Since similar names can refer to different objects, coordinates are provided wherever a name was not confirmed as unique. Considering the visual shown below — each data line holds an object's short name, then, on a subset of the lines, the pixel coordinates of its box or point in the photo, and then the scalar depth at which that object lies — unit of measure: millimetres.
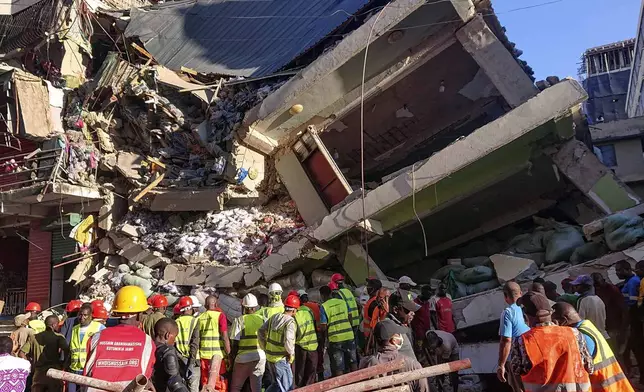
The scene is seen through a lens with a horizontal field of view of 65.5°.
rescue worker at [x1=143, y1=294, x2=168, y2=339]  5655
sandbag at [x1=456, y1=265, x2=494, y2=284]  7648
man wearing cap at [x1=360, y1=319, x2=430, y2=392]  3418
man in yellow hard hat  3368
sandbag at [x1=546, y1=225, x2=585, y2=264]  7438
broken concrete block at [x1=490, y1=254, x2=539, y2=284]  7266
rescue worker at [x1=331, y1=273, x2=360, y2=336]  5934
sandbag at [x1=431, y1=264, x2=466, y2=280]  8320
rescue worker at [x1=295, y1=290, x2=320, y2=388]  5441
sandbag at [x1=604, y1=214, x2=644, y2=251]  6480
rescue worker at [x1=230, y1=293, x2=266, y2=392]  5539
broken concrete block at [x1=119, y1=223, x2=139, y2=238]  10797
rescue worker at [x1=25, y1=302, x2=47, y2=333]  6940
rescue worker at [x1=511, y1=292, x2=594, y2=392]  2936
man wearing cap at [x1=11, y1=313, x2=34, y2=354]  5961
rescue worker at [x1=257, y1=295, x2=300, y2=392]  5137
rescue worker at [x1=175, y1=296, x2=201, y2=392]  5355
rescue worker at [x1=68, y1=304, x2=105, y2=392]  5355
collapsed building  7969
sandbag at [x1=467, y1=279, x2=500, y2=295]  7488
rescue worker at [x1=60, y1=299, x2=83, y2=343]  6516
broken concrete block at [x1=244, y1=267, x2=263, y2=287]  8867
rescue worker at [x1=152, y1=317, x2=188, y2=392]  3642
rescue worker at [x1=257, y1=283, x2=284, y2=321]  5570
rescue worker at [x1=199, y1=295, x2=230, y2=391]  5488
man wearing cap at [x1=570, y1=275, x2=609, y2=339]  4570
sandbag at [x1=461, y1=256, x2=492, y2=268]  8115
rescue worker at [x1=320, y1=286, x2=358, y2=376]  5688
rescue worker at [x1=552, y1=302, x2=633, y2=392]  3041
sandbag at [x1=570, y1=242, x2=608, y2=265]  6974
